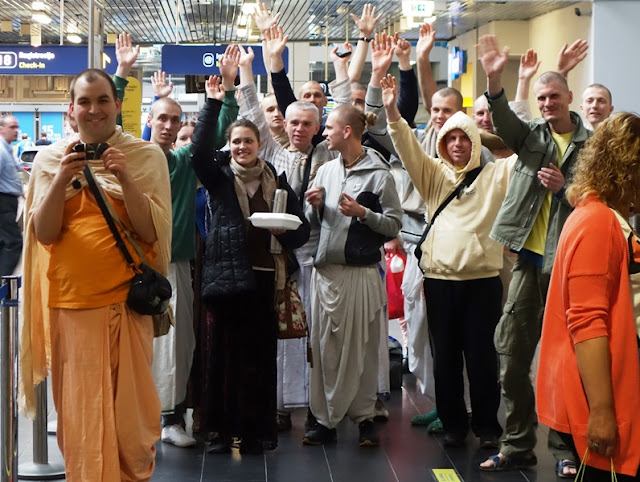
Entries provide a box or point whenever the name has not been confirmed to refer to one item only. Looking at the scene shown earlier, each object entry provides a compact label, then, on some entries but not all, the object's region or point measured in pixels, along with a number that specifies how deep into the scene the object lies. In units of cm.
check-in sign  1636
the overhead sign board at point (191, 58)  1400
